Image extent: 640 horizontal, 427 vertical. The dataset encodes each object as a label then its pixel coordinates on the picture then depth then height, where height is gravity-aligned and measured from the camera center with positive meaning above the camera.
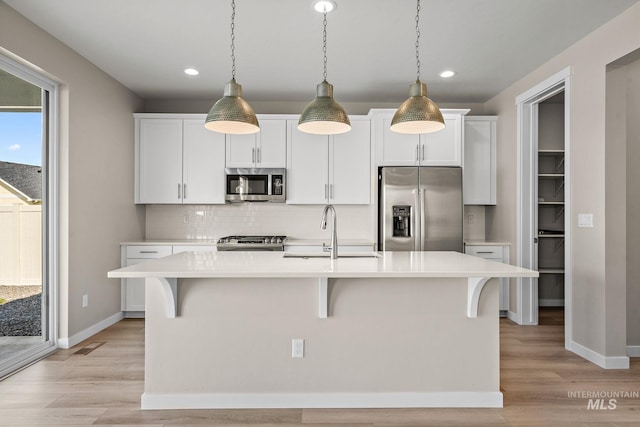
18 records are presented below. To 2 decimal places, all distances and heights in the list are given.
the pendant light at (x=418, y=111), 2.42 +0.62
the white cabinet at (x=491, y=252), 4.53 -0.44
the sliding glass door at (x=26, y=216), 2.96 -0.03
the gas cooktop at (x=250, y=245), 4.41 -0.36
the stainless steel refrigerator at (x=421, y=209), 4.36 +0.04
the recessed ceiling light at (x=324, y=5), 2.69 +1.41
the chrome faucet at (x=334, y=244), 2.75 -0.22
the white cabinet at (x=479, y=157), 4.81 +0.67
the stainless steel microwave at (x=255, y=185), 4.68 +0.32
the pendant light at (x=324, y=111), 2.38 +0.61
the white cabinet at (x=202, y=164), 4.71 +0.57
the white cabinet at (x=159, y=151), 4.71 +0.72
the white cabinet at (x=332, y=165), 4.71 +0.56
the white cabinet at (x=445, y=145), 4.54 +0.77
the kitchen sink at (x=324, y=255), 2.94 -0.31
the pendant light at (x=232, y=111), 2.37 +0.60
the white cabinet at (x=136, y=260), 4.45 -0.53
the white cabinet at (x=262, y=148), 4.70 +0.76
